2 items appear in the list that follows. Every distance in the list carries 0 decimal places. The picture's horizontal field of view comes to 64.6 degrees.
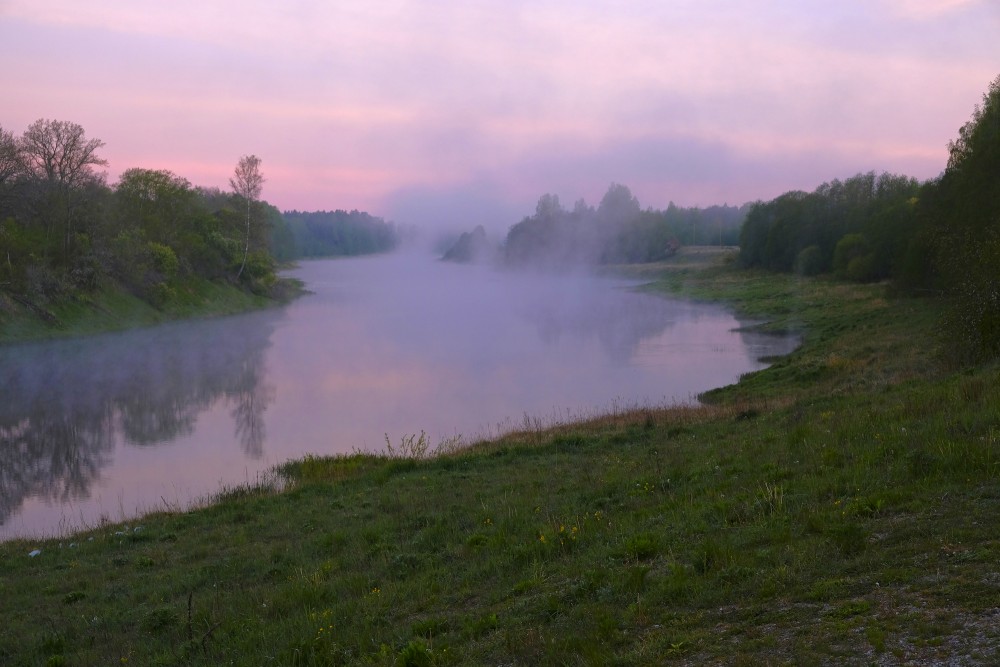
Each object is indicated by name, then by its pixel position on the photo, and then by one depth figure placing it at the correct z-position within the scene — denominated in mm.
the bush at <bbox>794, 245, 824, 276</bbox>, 66250
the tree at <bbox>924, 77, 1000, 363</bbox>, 15828
